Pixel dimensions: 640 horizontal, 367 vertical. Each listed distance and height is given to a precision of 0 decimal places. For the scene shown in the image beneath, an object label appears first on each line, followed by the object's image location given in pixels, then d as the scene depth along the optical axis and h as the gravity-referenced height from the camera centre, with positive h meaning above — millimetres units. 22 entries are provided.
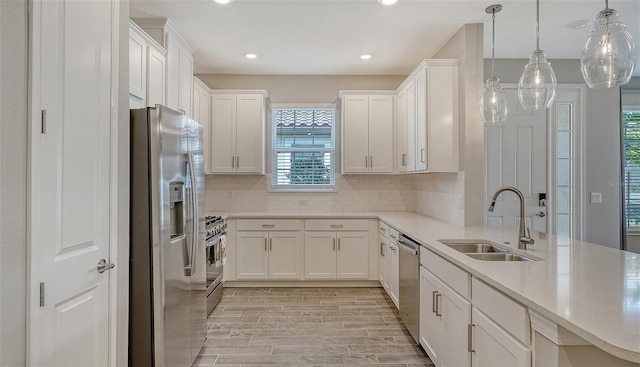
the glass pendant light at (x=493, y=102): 2682 +639
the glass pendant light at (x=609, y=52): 1662 +651
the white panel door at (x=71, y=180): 1258 +9
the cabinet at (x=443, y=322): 1903 -878
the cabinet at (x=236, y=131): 4488 +676
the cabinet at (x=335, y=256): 4312 -908
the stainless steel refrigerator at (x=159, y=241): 1991 -355
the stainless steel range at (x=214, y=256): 3463 -771
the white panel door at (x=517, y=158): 4102 +312
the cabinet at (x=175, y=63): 3141 +1212
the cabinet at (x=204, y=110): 4016 +891
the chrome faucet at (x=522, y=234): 2217 -328
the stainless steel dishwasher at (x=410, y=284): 2721 -848
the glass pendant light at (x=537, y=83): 2234 +666
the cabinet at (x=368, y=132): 4543 +682
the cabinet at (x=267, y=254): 4277 -884
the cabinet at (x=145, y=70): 2617 +924
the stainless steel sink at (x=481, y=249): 2284 -463
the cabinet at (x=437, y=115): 3266 +670
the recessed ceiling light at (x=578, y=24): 3150 +1496
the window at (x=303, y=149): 4961 +491
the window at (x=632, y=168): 4375 +214
